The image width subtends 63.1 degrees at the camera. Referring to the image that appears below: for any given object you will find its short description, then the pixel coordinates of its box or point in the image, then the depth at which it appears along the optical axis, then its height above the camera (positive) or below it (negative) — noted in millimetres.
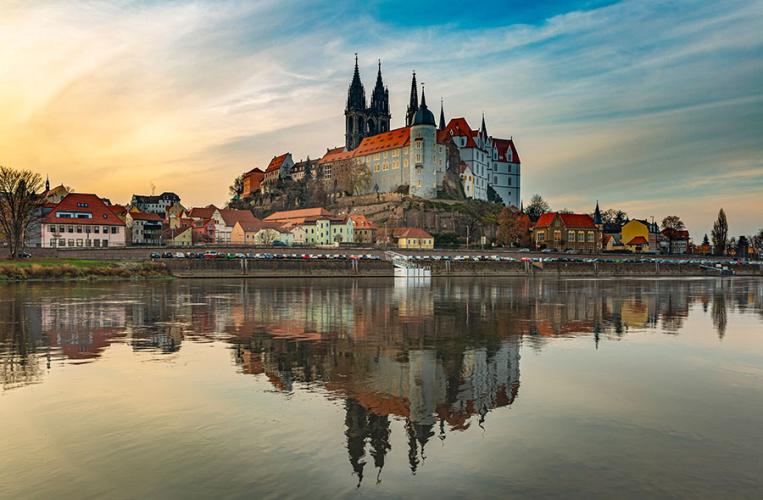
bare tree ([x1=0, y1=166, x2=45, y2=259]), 72562 +6857
